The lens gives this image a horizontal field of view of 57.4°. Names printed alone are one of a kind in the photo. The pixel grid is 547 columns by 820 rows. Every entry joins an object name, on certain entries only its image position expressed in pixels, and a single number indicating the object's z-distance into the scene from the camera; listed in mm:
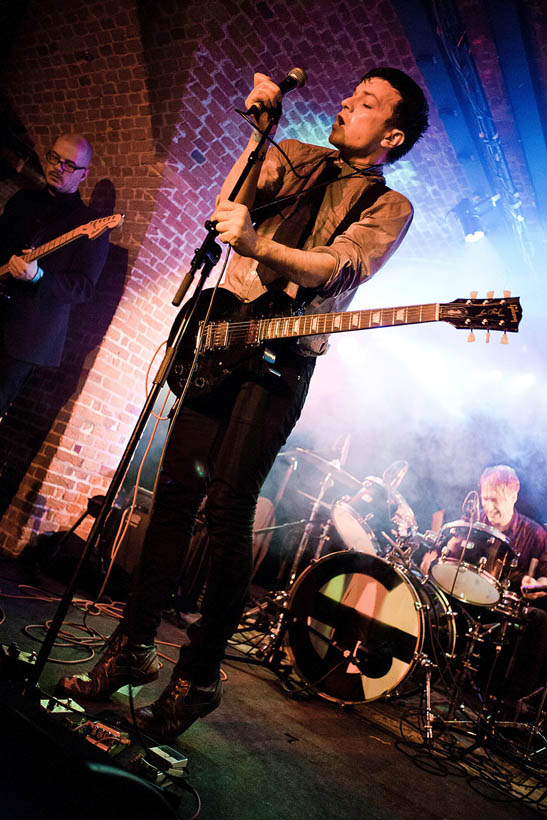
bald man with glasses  3701
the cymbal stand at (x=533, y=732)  3553
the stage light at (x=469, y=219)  6324
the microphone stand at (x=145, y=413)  1325
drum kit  3293
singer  1713
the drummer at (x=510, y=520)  5824
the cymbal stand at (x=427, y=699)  3064
